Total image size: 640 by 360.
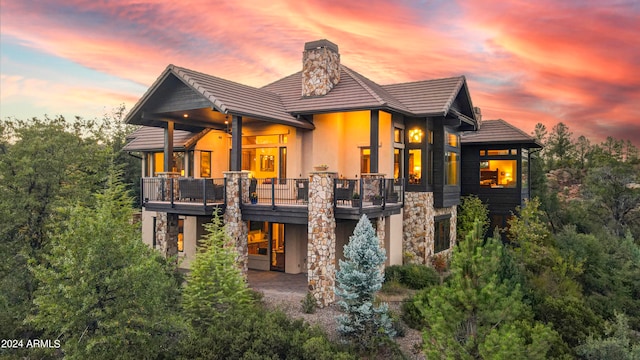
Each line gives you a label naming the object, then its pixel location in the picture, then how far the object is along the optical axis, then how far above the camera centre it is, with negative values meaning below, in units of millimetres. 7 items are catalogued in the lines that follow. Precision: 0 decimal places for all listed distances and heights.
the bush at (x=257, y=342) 8781 -3662
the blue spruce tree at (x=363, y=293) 9867 -2809
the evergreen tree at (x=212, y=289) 10164 -2791
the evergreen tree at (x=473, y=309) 7031 -2292
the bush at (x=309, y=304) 11391 -3536
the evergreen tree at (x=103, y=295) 8258 -2463
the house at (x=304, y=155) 13461 +1158
